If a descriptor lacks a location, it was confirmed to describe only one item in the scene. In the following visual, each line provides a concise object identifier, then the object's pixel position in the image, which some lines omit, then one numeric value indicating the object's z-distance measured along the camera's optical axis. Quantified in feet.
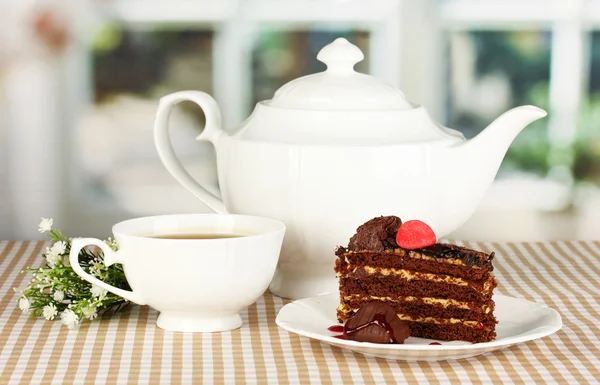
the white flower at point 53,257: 3.33
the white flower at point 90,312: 3.22
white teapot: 3.31
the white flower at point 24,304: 3.27
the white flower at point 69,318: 3.20
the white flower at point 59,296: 3.29
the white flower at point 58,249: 3.34
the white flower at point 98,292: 3.25
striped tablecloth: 2.94
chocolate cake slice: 3.07
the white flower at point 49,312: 3.26
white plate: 2.95
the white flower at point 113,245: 3.30
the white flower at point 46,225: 3.35
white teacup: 3.09
